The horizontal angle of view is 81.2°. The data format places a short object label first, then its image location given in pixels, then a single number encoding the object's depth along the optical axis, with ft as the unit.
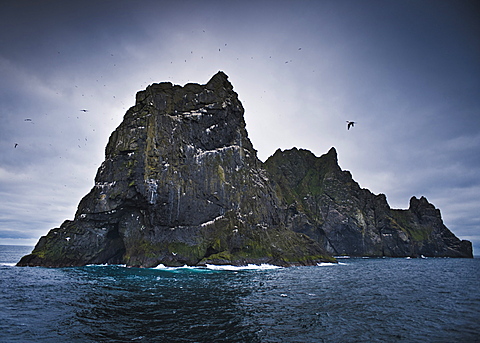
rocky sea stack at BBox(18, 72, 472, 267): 202.59
